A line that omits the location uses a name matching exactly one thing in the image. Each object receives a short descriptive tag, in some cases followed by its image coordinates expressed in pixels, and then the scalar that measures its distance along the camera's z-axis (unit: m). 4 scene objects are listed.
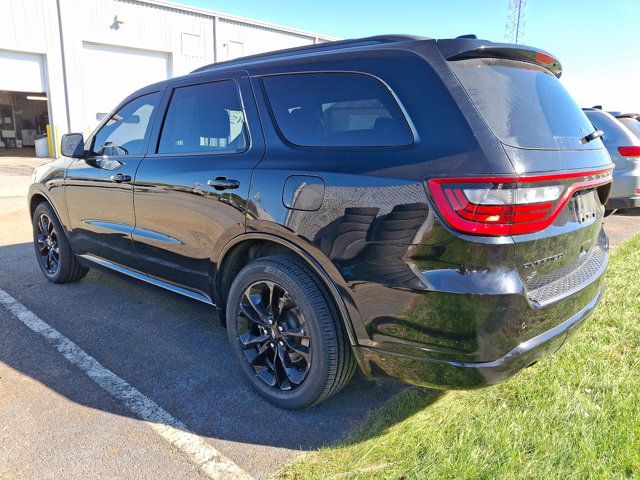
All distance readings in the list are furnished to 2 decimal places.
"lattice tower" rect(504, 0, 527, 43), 46.94
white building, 17.59
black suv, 1.88
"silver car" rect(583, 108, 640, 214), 6.50
